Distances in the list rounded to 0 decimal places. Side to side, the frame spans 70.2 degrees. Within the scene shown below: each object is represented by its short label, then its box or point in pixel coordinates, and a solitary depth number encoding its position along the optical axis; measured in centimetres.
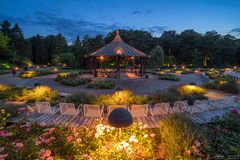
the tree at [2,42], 2379
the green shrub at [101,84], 1459
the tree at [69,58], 4056
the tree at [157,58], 3714
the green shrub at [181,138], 387
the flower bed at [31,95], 997
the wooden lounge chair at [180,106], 760
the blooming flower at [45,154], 323
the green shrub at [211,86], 1475
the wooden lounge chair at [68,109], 736
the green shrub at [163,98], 924
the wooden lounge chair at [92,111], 710
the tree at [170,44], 5103
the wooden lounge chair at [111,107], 722
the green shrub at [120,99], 859
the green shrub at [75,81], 1585
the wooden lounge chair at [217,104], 847
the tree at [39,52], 5125
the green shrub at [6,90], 1060
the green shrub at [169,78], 1975
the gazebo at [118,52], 1788
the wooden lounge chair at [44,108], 755
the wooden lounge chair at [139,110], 707
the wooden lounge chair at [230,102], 877
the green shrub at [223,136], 394
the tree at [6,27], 4872
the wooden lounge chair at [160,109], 728
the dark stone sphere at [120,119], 385
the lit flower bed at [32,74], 2179
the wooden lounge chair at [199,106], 785
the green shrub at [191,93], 977
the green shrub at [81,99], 878
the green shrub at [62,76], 1859
